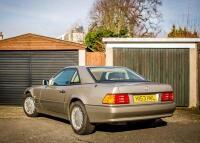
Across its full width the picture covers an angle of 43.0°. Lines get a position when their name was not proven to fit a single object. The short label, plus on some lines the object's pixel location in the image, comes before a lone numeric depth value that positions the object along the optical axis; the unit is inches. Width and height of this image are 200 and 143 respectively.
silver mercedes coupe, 191.9
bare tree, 1107.2
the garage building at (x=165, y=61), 370.0
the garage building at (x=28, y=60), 385.1
